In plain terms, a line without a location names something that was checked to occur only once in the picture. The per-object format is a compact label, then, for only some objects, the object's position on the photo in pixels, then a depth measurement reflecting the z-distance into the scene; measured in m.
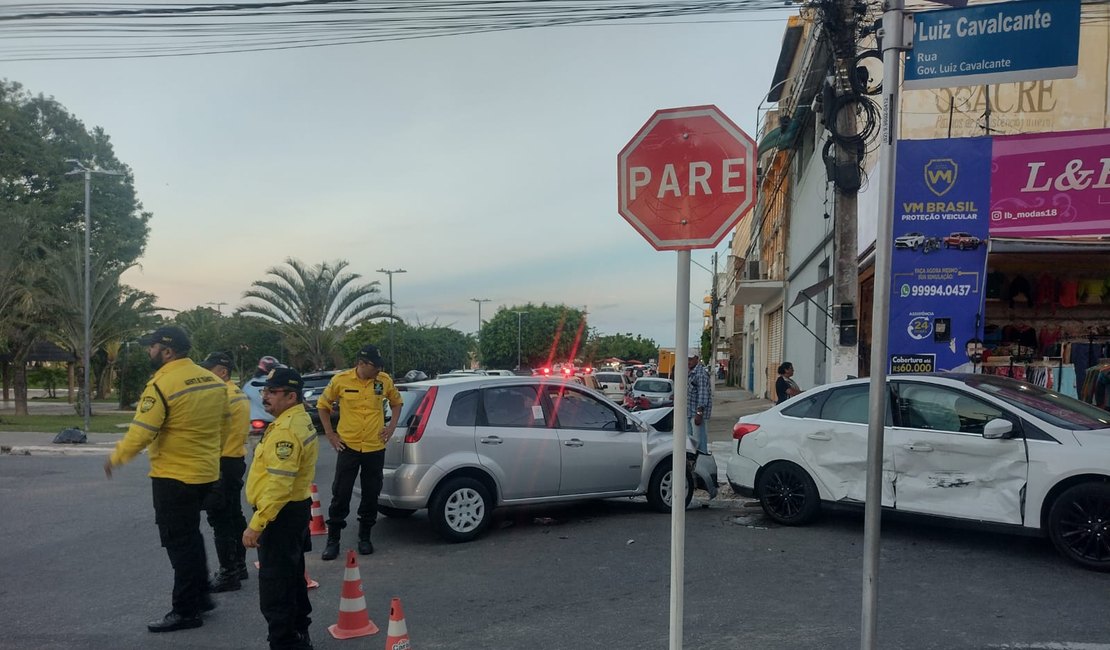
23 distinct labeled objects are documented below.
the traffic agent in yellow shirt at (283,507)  4.46
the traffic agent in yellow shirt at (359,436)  6.91
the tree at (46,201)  25.14
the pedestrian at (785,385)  12.56
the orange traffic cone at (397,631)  4.16
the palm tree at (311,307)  27.48
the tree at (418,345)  47.65
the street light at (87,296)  20.22
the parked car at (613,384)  28.02
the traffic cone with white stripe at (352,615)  4.98
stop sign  3.30
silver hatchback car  7.30
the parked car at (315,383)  18.64
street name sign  3.80
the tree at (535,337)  66.19
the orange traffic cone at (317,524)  7.90
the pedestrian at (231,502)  6.02
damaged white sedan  6.25
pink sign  11.34
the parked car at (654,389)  21.92
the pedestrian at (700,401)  12.12
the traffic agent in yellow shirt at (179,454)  5.19
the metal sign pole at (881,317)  3.31
